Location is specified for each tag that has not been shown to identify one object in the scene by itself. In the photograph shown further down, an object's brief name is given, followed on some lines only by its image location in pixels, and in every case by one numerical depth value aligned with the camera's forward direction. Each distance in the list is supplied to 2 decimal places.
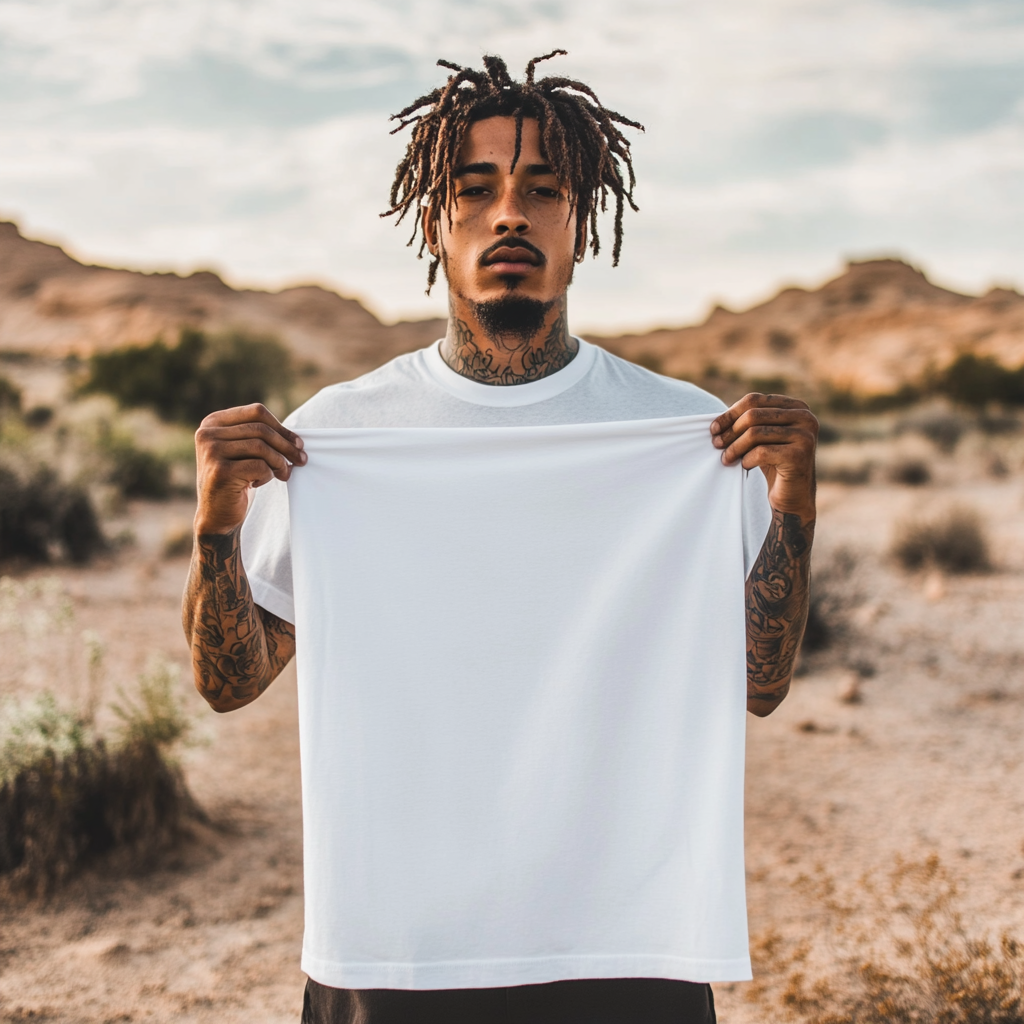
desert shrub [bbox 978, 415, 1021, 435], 20.89
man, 1.75
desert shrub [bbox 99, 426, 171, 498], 13.00
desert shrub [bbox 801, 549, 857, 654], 7.06
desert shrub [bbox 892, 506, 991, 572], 9.29
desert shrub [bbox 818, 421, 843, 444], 21.12
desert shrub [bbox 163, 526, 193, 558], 9.98
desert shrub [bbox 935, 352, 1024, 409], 25.72
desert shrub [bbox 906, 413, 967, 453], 19.69
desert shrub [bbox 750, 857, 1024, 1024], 2.80
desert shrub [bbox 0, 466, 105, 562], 9.24
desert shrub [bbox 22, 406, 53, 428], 18.97
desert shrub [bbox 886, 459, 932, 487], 14.95
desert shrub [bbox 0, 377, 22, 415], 19.11
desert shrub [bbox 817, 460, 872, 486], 15.42
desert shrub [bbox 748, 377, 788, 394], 42.08
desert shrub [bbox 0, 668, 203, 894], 3.91
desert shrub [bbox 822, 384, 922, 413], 32.75
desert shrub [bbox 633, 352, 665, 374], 62.04
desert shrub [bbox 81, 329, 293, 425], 21.48
